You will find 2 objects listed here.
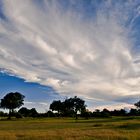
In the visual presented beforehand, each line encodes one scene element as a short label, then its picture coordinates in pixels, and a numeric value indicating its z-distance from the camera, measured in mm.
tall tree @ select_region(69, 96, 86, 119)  78937
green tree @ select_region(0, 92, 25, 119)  73115
